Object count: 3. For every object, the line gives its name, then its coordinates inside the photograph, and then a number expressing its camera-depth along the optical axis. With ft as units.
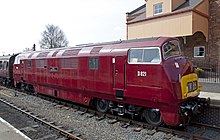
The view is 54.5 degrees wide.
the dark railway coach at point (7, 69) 67.10
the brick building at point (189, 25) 58.65
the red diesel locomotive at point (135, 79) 22.89
